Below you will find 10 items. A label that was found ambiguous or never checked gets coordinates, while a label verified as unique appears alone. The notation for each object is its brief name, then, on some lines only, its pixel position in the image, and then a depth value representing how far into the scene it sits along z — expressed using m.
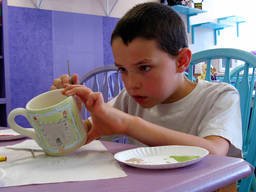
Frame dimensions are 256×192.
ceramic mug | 0.50
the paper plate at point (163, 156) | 0.40
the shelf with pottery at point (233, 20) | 4.36
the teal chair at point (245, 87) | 0.83
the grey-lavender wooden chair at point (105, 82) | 1.45
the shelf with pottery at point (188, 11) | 3.56
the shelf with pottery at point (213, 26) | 4.10
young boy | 0.59
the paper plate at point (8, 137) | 0.75
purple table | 0.33
